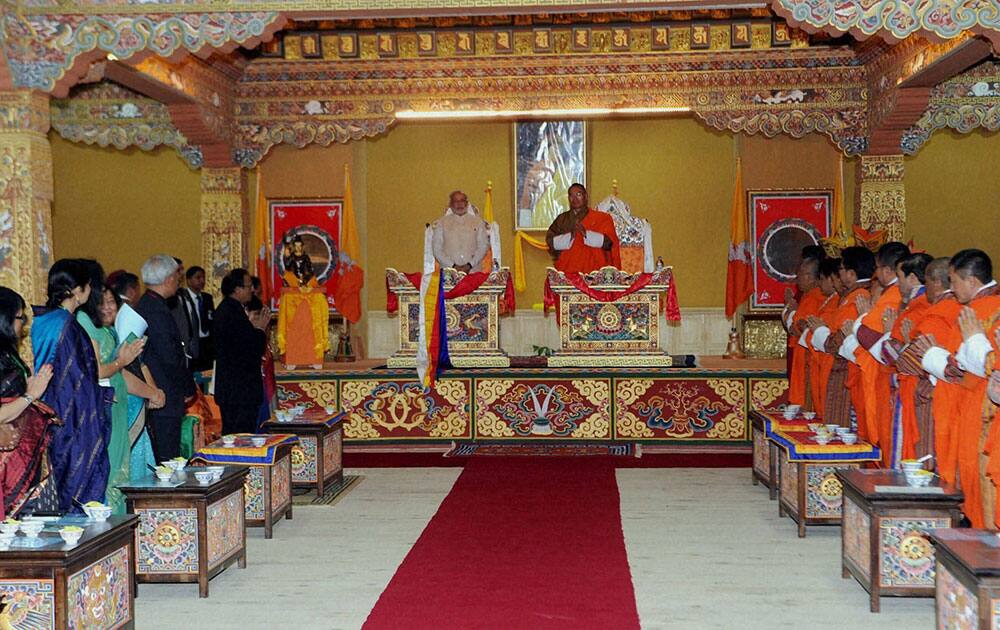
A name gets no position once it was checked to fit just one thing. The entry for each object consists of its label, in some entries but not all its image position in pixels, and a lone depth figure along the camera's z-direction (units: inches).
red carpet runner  182.4
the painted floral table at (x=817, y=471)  228.7
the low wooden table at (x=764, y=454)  274.5
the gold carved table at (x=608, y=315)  372.2
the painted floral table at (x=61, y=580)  143.6
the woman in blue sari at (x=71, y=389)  180.5
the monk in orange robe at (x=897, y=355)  216.4
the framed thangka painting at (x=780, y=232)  457.4
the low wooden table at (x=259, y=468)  237.3
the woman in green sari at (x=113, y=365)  195.9
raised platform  362.6
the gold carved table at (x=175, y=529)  191.5
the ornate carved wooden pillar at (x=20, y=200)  249.8
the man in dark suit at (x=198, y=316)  337.1
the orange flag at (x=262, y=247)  427.5
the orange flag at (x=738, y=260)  446.6
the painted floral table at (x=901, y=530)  176.1
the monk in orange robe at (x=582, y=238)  393.1
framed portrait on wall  494.3
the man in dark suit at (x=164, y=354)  228.8
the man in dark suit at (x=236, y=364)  275.3
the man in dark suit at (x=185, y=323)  323.3
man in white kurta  393.1
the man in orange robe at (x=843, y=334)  269.1
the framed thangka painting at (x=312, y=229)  468.1
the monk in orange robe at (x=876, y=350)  236.8
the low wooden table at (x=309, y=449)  285.6
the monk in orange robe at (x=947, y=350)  195.3
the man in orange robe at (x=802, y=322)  315.0
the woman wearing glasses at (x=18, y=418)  163.3
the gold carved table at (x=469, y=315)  373.7
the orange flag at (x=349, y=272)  445.4
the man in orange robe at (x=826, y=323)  289.0
